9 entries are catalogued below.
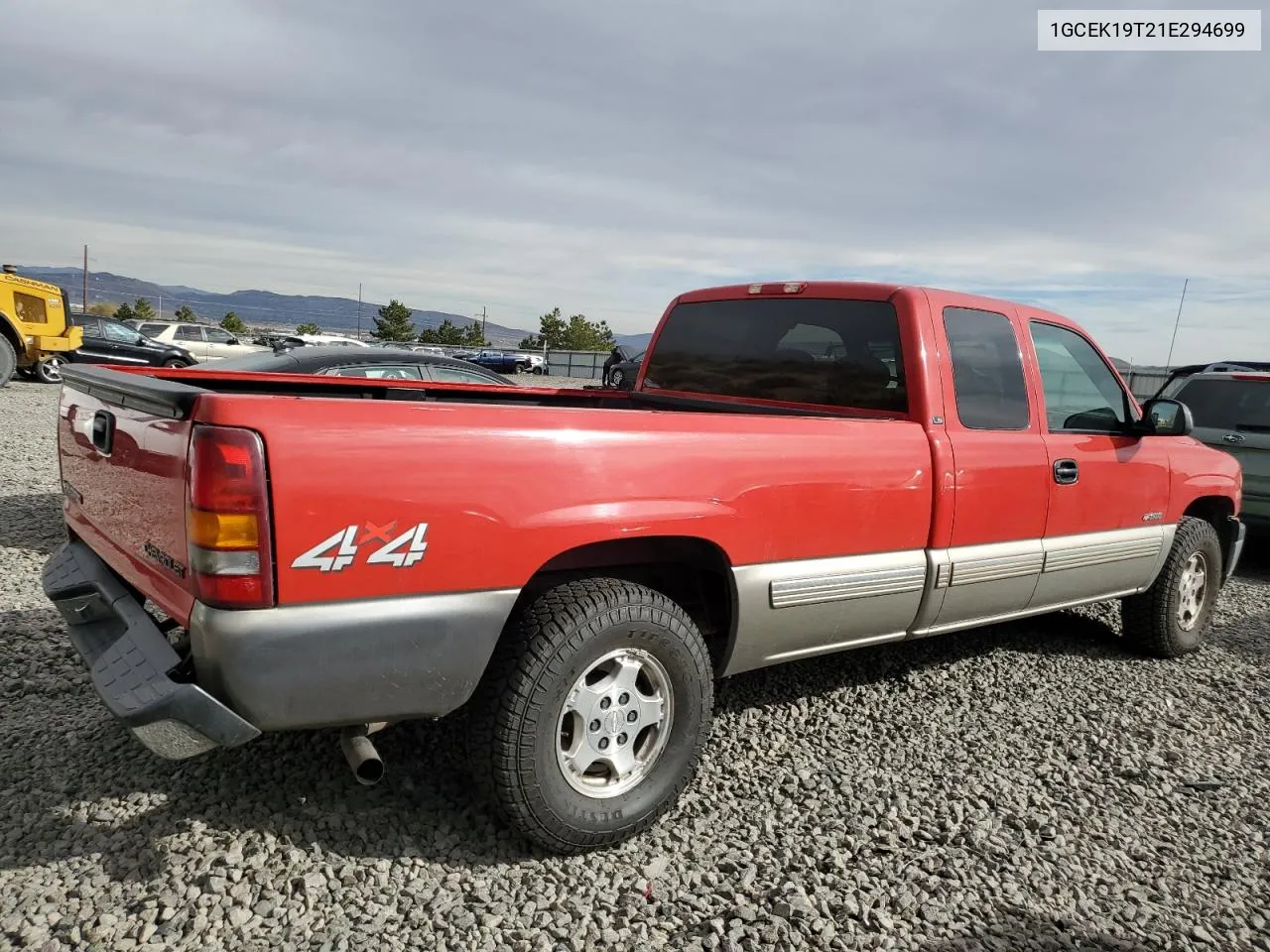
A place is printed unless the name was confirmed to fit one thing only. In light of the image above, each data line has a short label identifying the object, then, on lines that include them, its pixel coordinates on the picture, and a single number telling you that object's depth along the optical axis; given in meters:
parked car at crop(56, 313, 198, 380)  17.72
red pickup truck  2.08
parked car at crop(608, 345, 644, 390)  19.72
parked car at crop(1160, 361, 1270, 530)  6.92
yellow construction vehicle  15.37
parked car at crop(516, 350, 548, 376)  46.31
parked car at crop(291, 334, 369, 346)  36.50
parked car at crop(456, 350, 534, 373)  46.22
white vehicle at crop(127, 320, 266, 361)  24.11
